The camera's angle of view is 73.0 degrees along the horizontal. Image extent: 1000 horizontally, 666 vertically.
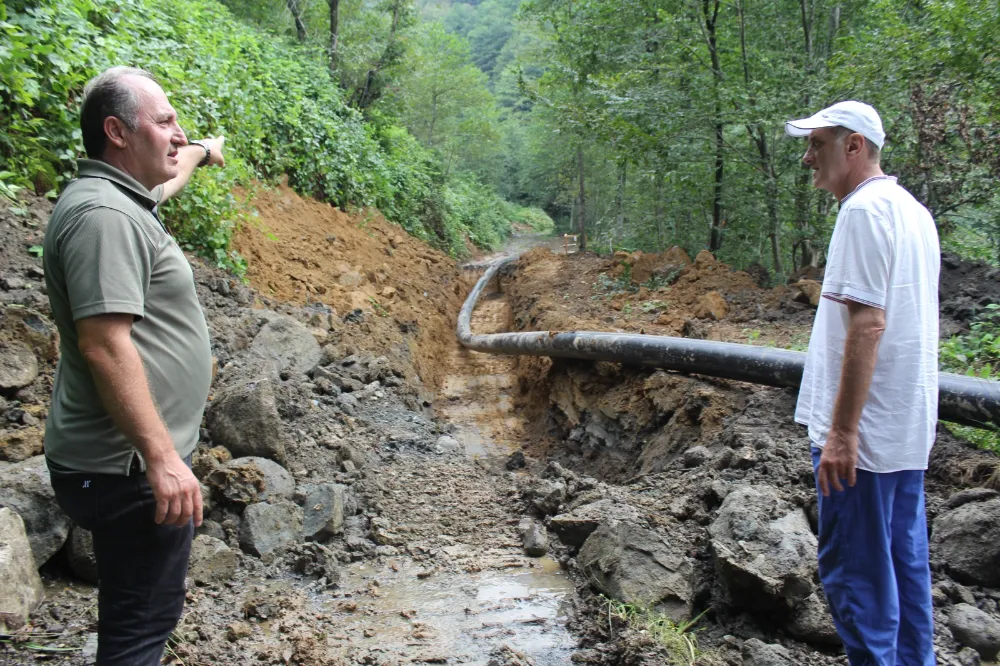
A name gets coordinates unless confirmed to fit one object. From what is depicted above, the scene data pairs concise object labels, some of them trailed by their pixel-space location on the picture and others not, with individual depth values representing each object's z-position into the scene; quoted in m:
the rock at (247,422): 4.24
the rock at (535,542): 3.97
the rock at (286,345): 6.04
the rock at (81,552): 2.97
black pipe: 3.56
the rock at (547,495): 4.46
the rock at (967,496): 3.30
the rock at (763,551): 2.88
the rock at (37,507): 2.85
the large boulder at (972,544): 3.04
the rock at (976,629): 2.68
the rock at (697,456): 4.48
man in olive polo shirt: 1.71
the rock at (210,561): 3.30
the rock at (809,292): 7.24
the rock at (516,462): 6.17
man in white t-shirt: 2.21
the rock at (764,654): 2.66
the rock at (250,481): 3.77
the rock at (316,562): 3.64
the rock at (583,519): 3.80
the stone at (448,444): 6.31
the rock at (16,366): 3.46
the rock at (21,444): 3.14
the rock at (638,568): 3.10
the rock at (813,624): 2.83
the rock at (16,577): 2.52
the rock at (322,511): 3.92
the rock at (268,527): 3.68
